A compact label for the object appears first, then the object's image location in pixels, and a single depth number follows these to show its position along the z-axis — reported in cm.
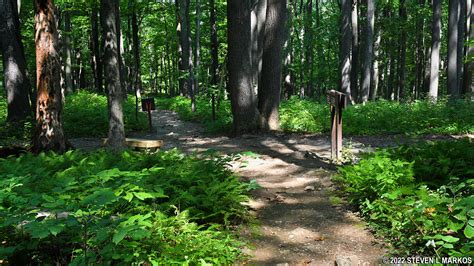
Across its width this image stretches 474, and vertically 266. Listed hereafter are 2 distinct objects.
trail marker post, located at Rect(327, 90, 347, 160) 771
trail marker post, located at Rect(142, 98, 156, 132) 1435
